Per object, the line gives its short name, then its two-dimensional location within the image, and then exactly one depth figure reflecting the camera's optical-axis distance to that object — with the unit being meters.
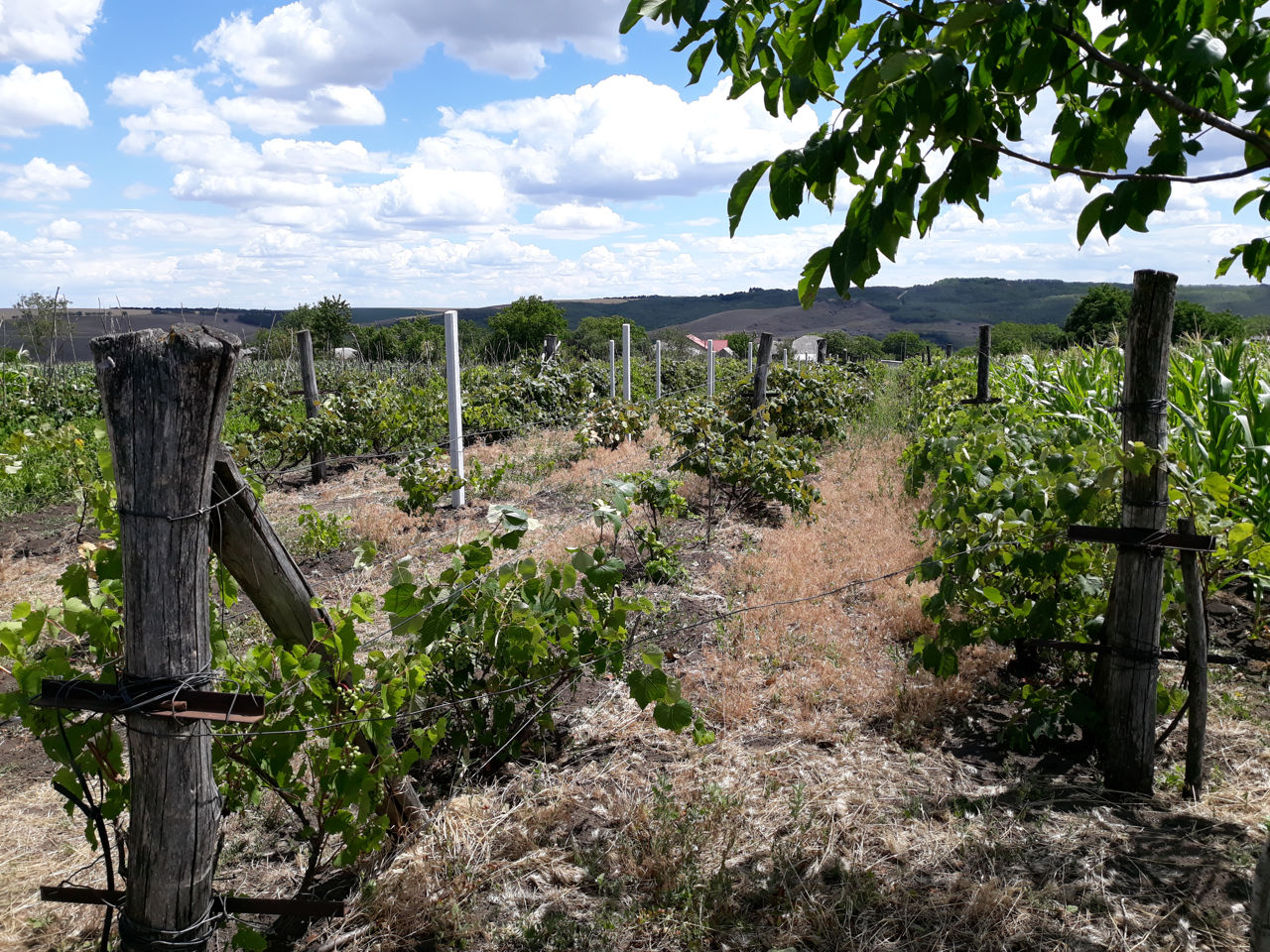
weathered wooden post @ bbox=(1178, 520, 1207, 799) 2.83
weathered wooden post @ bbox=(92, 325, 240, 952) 1.77
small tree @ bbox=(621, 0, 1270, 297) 1.72
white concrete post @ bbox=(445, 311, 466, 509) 7.79
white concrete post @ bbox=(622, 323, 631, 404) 13.38
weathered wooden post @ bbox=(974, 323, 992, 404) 6.62
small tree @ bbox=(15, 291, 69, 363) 19.10
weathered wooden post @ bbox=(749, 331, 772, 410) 8.35
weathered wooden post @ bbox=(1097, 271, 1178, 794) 2.72
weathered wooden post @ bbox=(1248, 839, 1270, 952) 1.80
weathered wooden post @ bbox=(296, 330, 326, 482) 9.06
